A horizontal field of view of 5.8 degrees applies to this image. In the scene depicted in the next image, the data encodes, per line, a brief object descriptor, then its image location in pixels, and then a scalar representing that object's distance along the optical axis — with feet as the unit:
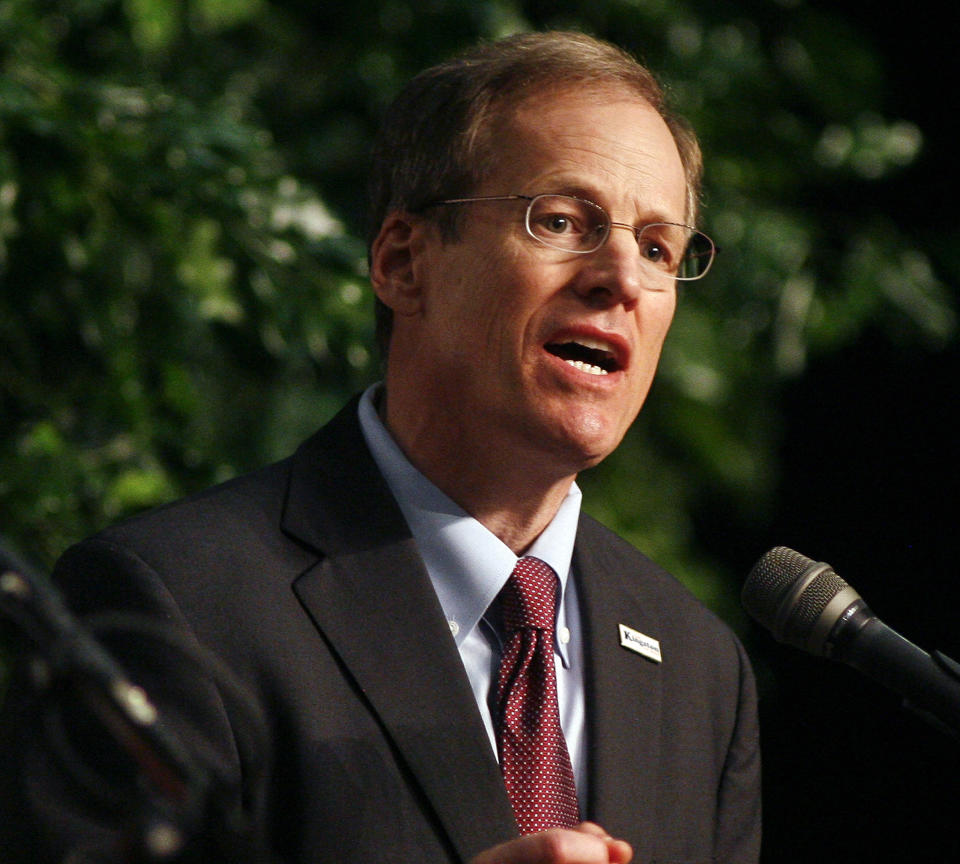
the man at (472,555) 16.05
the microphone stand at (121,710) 14.12
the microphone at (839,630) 15.70
